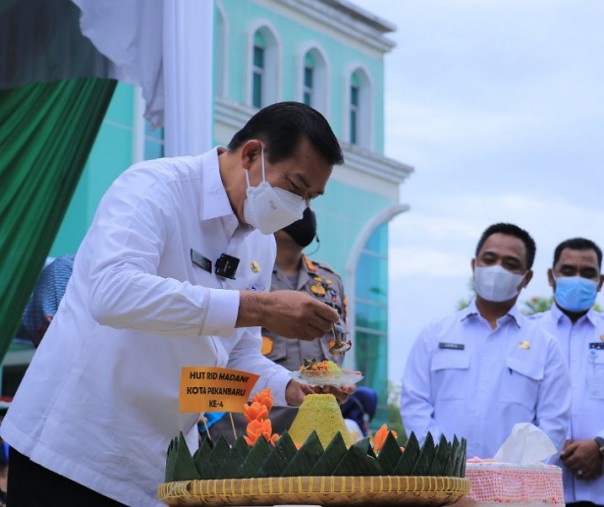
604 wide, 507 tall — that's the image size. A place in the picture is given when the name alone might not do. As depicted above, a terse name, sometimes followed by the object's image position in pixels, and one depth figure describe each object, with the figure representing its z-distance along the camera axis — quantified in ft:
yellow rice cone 6.48
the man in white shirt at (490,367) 15.07
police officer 12.85
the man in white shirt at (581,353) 15.48
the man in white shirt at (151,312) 7.14
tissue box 6.84
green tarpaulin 13.29
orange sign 7.00
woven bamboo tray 5.57
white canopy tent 13.84
